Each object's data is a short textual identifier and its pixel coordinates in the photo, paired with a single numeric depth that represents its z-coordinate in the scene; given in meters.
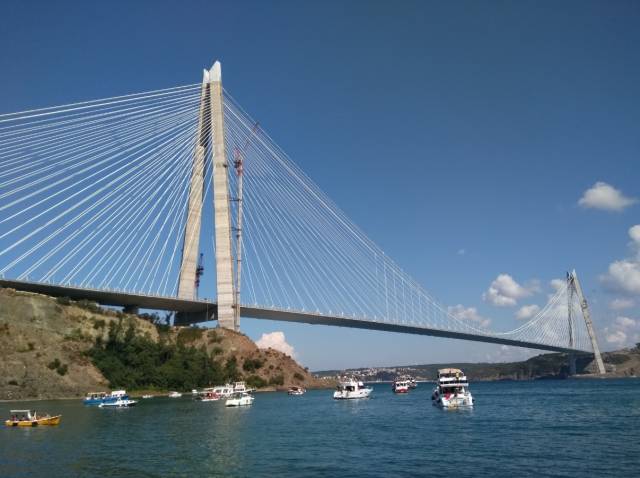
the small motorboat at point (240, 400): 67.81
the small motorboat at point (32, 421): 44.91
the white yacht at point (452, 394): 60.47
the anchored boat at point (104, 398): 68.54
